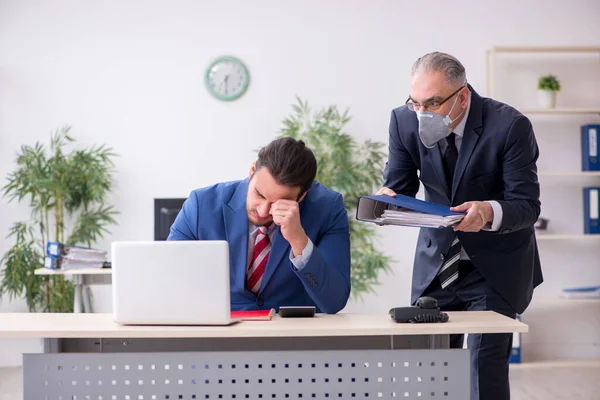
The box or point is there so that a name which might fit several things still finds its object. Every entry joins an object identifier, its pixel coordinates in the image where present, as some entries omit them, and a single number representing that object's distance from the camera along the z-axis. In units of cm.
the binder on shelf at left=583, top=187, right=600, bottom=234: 573
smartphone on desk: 240
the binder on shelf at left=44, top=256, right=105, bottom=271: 508
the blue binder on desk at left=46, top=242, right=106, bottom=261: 509
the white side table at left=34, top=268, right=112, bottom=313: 502
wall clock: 586
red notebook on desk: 231
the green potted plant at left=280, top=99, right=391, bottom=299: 555
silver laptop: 210
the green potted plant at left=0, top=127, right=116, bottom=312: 548
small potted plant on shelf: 574
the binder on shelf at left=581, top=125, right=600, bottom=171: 573
